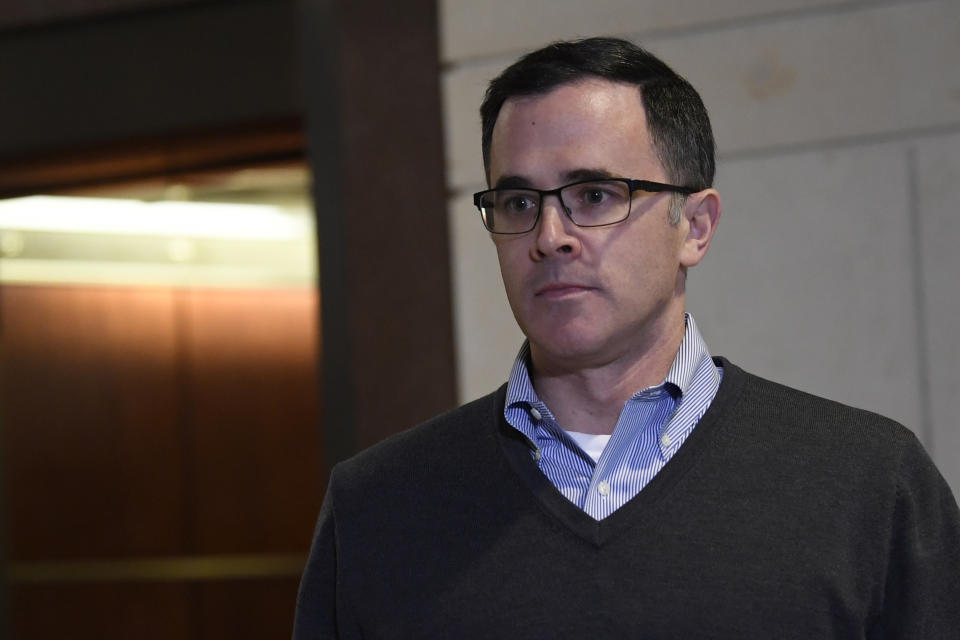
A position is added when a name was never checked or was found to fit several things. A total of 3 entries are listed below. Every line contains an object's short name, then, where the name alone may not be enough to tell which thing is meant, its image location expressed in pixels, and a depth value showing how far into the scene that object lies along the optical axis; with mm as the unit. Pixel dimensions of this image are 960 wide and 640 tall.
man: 2811
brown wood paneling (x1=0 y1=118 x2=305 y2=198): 6687
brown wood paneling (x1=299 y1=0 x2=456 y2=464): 5965
